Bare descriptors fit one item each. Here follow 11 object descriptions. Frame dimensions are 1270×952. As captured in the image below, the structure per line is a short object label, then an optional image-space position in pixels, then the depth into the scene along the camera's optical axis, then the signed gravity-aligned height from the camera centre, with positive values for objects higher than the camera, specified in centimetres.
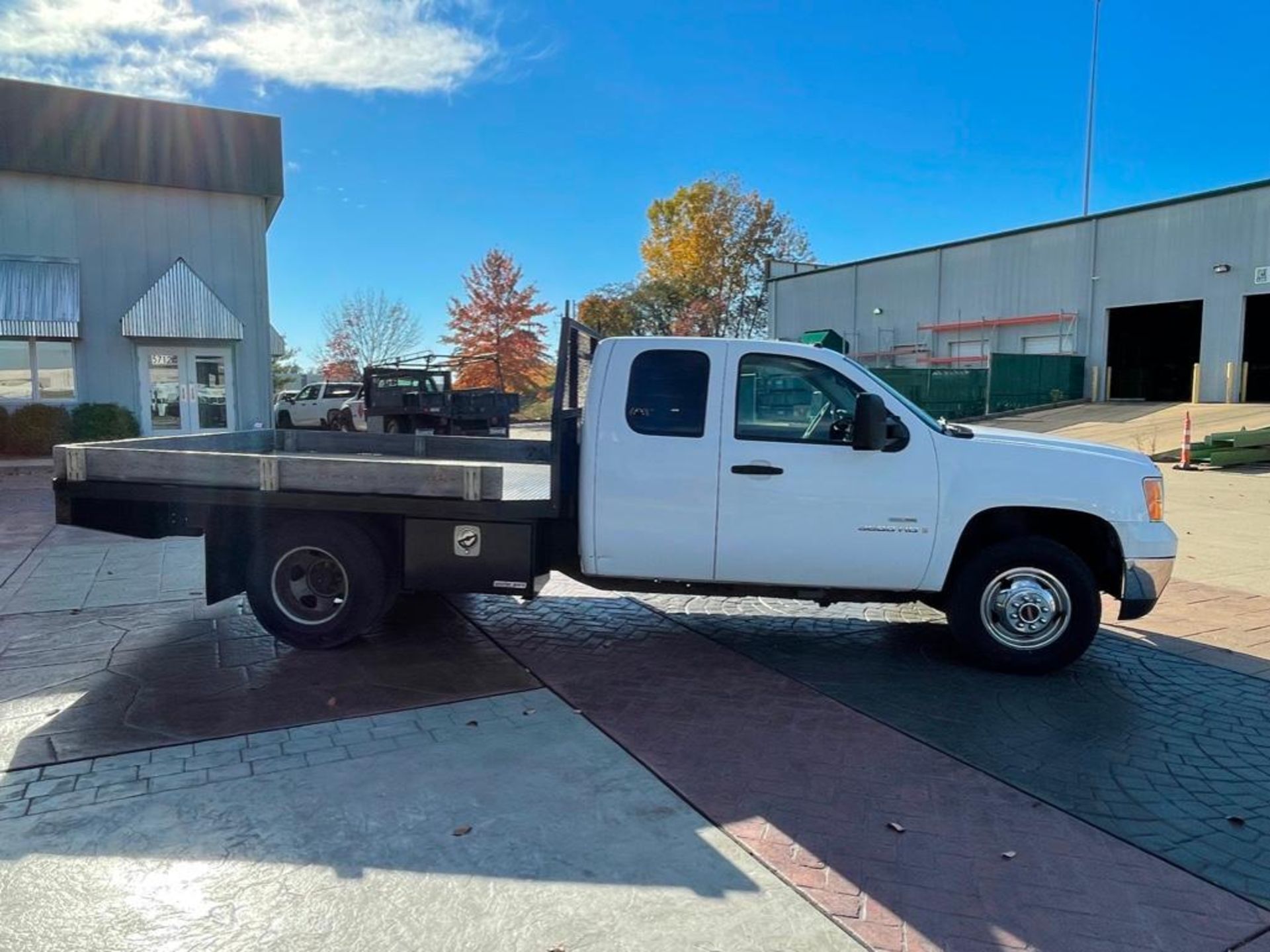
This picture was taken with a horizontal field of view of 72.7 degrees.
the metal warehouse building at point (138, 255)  1867 +346
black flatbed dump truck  1983 +20
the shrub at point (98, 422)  1883 -38
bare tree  5159 +391
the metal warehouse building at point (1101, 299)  2622 +465
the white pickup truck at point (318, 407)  2723 +10
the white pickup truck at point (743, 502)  515 -52
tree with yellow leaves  5097 +993
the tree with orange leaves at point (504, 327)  4644 +470
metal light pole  4166 +1337
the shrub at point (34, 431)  1839 -57
